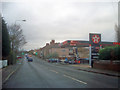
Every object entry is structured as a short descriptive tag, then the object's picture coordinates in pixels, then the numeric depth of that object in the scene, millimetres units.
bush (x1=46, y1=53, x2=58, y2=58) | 65525
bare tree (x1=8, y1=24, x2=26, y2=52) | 40581
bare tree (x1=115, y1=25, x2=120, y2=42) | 23092
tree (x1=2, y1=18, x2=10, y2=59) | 27933
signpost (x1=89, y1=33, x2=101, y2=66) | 27222
